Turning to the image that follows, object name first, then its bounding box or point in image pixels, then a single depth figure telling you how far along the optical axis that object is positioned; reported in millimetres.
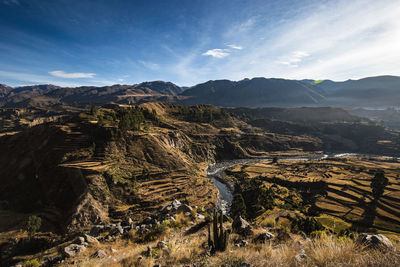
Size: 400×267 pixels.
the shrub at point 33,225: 42219
